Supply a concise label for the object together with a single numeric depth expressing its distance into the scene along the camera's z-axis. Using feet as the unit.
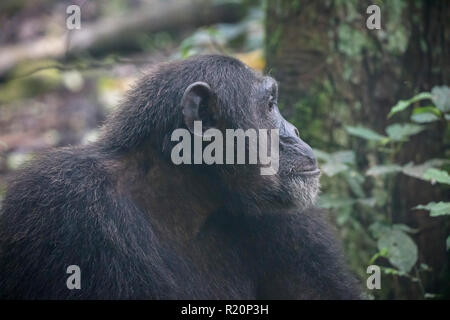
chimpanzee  25.70
